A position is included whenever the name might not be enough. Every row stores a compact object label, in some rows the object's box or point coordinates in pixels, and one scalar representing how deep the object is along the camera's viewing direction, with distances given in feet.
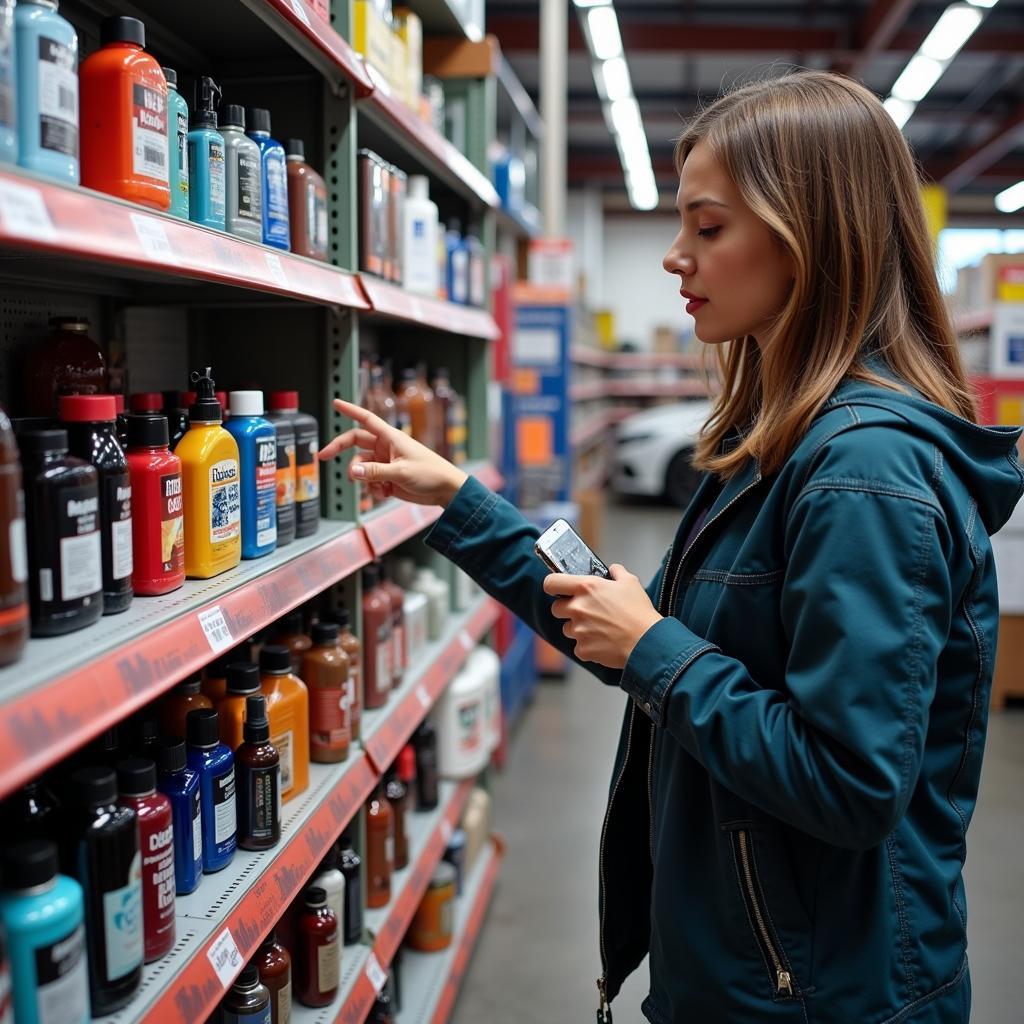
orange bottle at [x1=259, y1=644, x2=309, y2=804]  5.36
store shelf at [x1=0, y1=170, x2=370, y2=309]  2.78
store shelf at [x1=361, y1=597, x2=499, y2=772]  6.77
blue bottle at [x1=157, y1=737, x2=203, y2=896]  4.26
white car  35.35
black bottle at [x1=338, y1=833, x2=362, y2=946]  6.37
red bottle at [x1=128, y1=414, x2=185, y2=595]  4.06
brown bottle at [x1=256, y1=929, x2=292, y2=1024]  5.13
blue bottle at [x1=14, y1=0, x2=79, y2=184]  3.07
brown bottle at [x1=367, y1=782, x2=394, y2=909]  7.04
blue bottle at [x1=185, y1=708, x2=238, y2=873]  4.47
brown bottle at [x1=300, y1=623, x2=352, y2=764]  5.98
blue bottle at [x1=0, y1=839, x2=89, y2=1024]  2.96
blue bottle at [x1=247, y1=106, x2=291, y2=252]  5.15
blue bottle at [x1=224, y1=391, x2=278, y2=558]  5.03
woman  3.28
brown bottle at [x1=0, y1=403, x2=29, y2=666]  2.85
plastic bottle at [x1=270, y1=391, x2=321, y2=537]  5.66
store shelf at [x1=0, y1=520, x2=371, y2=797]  2.77
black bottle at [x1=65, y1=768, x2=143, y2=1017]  3.41
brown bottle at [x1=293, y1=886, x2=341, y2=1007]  5.73
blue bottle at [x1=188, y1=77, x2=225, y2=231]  4.47
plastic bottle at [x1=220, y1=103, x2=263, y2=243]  4.76
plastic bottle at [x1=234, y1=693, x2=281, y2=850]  4.84
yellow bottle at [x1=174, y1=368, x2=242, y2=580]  4.54
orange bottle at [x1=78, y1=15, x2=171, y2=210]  3.68
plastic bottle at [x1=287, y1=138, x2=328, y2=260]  5.54
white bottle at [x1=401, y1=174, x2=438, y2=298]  7.93
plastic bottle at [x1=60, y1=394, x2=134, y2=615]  3.64
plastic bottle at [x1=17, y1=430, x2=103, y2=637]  3.27
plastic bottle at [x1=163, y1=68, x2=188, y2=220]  4.10
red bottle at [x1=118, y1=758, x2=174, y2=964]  3.78
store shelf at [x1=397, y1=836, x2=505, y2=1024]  7.63
